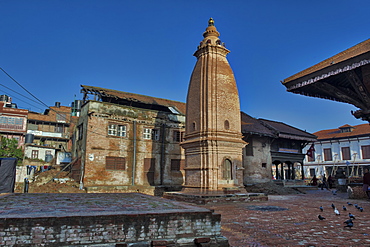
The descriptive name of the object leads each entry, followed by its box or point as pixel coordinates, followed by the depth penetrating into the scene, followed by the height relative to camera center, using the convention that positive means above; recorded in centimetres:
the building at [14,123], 3509 +596
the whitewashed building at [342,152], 4097 +340
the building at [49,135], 3274 +470
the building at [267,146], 2436 +258
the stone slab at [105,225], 430 -86
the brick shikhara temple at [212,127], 1630 +276
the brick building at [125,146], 2138 +211
